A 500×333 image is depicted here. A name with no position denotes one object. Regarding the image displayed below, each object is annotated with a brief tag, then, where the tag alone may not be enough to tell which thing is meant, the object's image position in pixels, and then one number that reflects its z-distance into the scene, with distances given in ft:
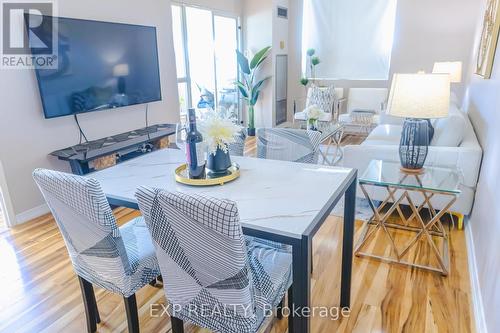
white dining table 3.88
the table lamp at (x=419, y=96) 6.72
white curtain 19.31
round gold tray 5.24
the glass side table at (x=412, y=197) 7.11
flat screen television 9.82
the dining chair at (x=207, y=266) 3.34
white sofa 8.46
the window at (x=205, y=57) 15.67
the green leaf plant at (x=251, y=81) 19.06
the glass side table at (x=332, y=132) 12.56
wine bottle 5.31
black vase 5.47
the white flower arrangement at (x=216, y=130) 5.15
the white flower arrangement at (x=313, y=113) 11.89
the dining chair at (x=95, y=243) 4.09
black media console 9.86
